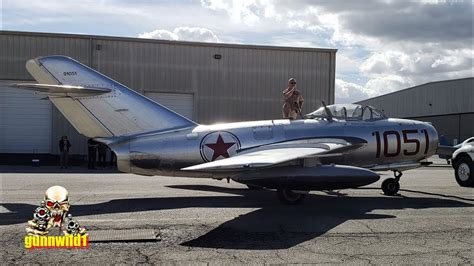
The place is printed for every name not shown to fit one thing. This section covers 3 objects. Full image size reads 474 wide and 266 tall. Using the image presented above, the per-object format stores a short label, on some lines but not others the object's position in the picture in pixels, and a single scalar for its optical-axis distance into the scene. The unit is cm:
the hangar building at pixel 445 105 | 5478
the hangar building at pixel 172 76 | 2711
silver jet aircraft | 1132
